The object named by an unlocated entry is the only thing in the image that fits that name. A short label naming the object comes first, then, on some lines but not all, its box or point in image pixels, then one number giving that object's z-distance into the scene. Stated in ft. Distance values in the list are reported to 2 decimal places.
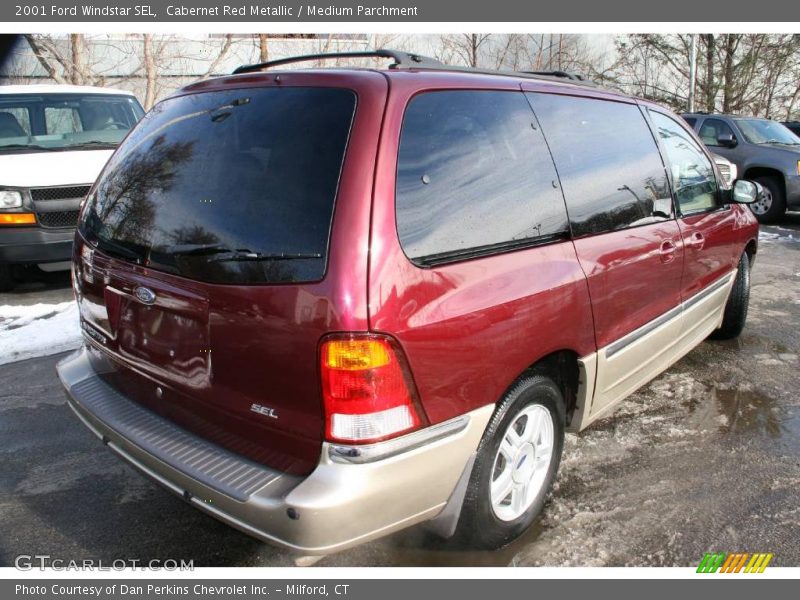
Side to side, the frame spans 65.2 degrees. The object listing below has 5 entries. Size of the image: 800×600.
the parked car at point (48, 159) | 19.19
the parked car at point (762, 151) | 33.76
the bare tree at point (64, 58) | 43.97
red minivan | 6.11
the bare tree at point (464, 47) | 53.36
